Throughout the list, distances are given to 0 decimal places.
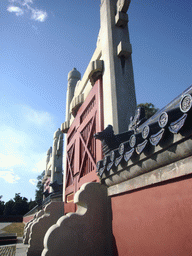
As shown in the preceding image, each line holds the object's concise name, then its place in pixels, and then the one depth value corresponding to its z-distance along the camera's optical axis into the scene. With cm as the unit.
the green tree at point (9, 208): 4754
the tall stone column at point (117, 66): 625
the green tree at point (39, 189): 4853
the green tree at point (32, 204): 4842
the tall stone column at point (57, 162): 2038
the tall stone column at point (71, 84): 1319
